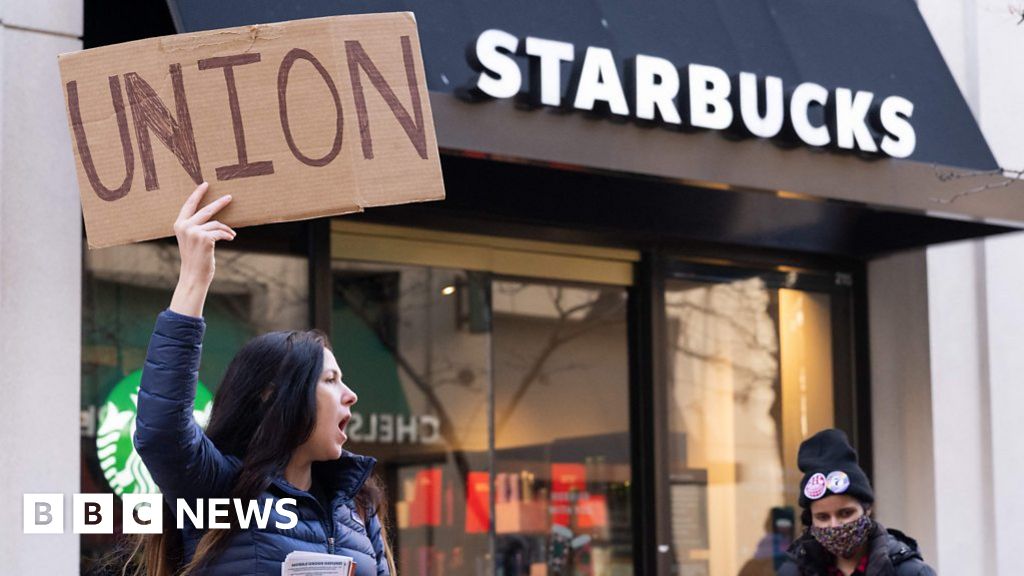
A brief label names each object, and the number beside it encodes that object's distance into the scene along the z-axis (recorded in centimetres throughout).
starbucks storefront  791
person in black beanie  568
